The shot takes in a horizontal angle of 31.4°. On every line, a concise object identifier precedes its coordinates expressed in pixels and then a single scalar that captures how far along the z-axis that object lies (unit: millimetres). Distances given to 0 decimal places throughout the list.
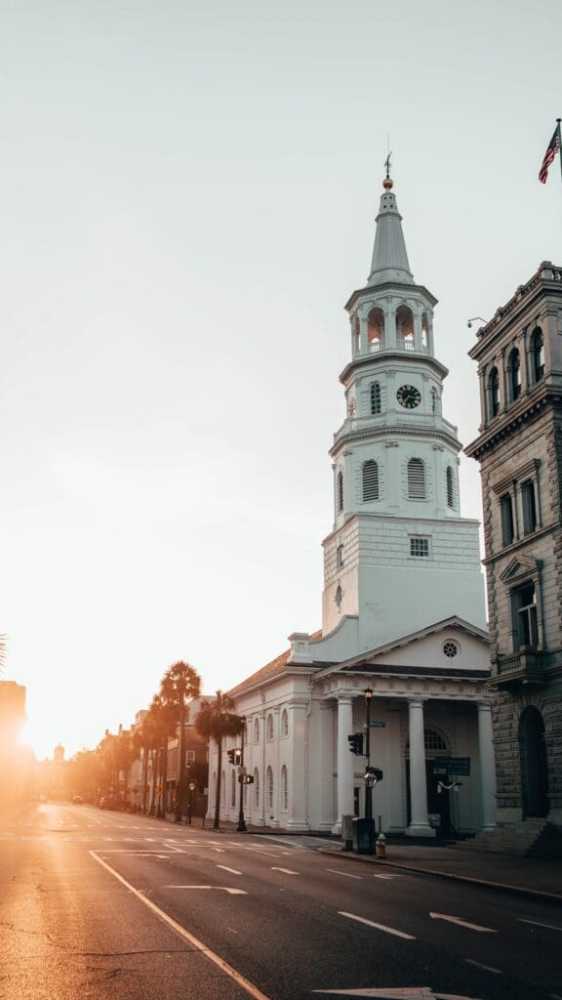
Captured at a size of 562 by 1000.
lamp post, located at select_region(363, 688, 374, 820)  35688
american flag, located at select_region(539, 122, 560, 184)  31797
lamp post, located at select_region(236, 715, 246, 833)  55812
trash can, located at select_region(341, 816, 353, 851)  36700
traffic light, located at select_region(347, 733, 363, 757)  36000
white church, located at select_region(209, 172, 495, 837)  55219
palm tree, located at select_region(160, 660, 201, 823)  80688
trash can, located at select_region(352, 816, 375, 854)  34250
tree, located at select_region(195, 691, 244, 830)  68312
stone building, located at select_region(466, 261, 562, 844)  32875
